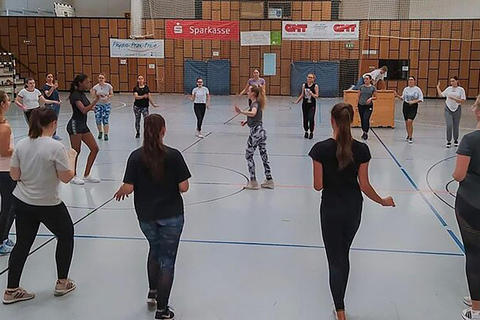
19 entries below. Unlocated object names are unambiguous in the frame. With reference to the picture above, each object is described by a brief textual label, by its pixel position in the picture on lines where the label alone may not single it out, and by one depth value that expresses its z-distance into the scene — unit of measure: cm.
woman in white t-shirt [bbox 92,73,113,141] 1317
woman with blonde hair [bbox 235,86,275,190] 832
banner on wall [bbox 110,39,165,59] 2892
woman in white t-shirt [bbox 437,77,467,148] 1262
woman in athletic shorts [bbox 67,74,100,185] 816
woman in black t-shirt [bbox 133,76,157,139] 1409
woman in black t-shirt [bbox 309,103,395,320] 375
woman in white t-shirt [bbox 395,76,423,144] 1381
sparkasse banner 2697
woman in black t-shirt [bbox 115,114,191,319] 374
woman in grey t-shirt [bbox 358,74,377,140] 1418
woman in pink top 477
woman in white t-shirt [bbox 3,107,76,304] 412
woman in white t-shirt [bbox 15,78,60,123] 1205
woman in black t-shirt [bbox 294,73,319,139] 1412
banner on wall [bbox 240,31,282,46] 2894
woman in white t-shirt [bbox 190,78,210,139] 1427
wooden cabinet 1675
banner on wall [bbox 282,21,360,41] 2656
